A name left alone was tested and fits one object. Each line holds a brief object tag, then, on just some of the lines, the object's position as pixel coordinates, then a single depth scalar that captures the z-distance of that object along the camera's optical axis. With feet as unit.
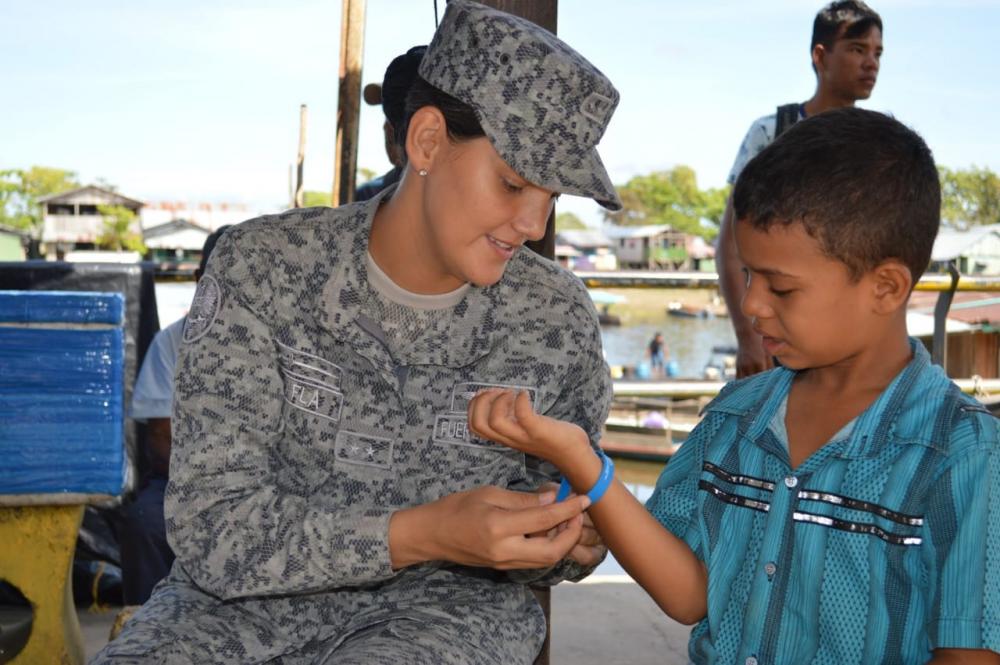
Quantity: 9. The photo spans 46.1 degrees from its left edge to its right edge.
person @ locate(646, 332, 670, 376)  136.67
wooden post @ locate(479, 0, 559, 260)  7.92
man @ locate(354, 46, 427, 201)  8.74
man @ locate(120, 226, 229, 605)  11.82
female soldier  5.84
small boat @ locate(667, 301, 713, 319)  270.05
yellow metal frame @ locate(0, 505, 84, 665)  8.61
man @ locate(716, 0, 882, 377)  12.46
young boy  5.44
